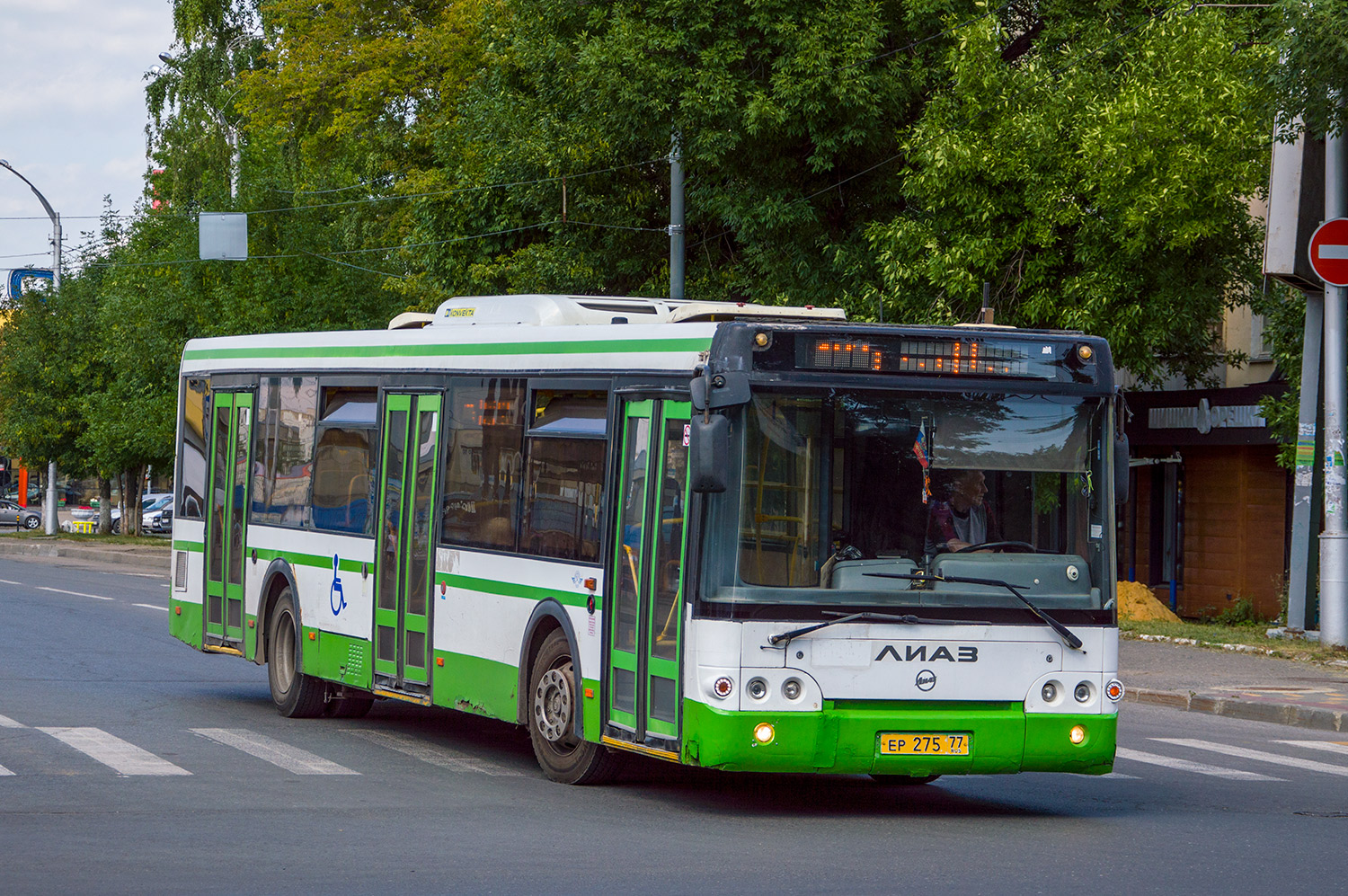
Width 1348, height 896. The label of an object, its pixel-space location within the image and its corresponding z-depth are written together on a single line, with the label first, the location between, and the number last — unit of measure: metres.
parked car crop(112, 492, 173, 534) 69.67
